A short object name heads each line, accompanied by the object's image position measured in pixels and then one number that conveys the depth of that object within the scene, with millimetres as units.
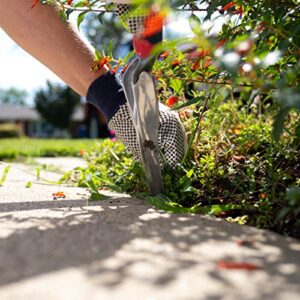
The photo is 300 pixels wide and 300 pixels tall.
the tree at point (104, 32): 21990
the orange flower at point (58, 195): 503
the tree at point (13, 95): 55441
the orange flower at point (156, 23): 244
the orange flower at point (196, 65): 383
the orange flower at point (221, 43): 374
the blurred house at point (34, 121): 31803
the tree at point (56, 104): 29888
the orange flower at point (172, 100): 520
